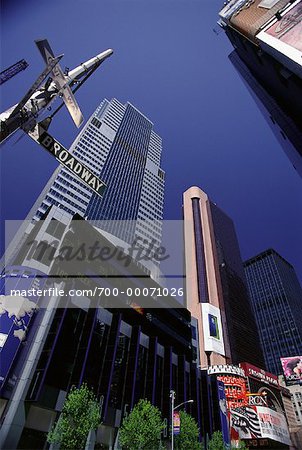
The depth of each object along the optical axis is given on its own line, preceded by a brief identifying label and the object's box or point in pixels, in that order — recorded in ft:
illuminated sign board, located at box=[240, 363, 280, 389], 246.68
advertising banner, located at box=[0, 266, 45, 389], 84.99
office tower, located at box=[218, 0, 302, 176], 125.70
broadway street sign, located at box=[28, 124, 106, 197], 20.86
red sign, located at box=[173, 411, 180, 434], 86.39
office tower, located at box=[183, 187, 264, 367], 296.92
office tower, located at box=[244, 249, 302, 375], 461.37
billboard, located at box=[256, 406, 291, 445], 190.80
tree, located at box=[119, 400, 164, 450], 96.48
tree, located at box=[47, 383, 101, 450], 80.94
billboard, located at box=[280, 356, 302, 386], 263.74
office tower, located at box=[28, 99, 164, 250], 294.25
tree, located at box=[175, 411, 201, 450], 114.21
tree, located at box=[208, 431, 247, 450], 135.91
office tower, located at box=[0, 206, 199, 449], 86.07
